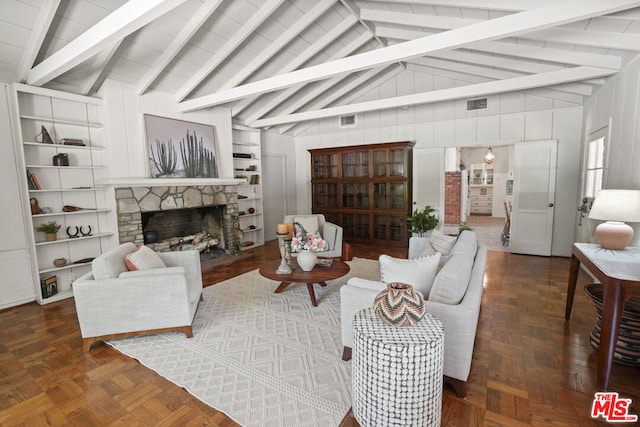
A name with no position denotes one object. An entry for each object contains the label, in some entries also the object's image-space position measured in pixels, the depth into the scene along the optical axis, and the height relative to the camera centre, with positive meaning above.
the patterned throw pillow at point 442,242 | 3.15 -0.69
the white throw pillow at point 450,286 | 1.96 -0.71
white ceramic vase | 3.39 -0.89
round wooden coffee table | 3.21 -1.03
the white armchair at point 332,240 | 4.73 -0.96
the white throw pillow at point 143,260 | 2.78 -0.72
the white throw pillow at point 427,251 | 2.72 -0.68
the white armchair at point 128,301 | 2.52 -1.00
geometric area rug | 1.87 -1.39
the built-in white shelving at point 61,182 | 3.57 +0.03
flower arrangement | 3.35 -0.69
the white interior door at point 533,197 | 5.14 -0.37
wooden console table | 1.87 -0.76
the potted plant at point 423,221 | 5.63 -0.80
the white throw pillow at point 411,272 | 2.13 -0.66
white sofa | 1.83 -0.86
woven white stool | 1.49 -0.99
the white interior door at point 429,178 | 6.06 +0.00
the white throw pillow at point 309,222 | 5.13 -0.72
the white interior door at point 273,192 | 7.12 -0.27
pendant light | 8.62 +0.59
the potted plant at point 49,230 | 3.67 -0.54
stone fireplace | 4.25 -0.40
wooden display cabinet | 6.22 -0.22
